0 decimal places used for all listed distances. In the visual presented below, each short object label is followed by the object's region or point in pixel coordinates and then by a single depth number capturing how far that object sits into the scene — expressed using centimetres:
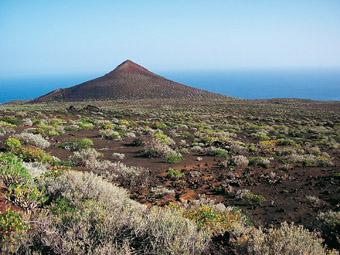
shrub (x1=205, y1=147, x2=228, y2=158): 1830
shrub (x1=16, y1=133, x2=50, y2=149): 1653
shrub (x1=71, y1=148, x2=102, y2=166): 1413
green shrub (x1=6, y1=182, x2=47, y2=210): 681
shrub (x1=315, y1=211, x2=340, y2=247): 770
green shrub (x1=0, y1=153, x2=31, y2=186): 773
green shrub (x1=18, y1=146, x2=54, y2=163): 1283
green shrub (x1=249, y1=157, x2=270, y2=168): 1641
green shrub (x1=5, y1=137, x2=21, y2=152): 1421
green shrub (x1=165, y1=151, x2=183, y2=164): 1626
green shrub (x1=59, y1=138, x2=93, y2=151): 1711
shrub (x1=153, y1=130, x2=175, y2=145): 2079
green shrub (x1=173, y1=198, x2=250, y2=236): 643
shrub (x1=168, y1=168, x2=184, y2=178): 1358
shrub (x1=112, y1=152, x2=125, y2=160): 1631
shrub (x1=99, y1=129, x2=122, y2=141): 2131
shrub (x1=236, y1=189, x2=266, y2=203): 1131
